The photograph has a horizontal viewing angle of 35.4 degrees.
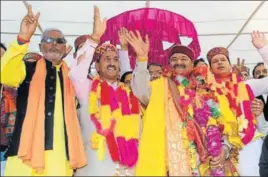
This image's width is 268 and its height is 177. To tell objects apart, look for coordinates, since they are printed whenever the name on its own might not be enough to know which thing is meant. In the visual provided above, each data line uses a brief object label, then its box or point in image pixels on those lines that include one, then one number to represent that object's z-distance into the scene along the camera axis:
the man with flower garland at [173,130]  2.36
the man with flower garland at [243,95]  2.61
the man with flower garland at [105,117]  2.36
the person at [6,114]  2.39
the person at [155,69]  3.02
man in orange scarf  2.27
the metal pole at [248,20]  4.88
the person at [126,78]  2.88
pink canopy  2.92
